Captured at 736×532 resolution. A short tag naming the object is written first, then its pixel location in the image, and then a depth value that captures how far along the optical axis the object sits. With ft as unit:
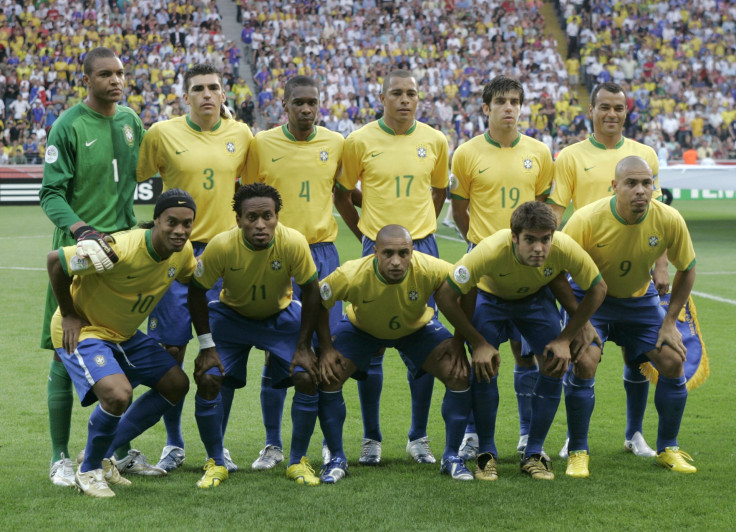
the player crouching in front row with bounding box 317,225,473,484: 33.63
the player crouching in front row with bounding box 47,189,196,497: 31.24
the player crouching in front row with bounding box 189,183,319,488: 32.96
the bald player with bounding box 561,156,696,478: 33.96
